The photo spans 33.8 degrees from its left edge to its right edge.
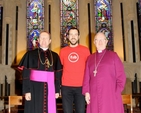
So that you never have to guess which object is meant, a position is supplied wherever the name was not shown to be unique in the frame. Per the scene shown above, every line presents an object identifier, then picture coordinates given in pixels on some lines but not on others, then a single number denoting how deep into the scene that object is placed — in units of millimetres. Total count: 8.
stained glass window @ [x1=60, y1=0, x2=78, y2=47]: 11602
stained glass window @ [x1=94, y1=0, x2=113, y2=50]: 11758
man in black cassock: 3266
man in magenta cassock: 3141
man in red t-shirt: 3455
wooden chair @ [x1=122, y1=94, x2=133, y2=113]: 3809
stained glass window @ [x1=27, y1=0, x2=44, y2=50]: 11539
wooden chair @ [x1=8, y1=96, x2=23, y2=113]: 3916
